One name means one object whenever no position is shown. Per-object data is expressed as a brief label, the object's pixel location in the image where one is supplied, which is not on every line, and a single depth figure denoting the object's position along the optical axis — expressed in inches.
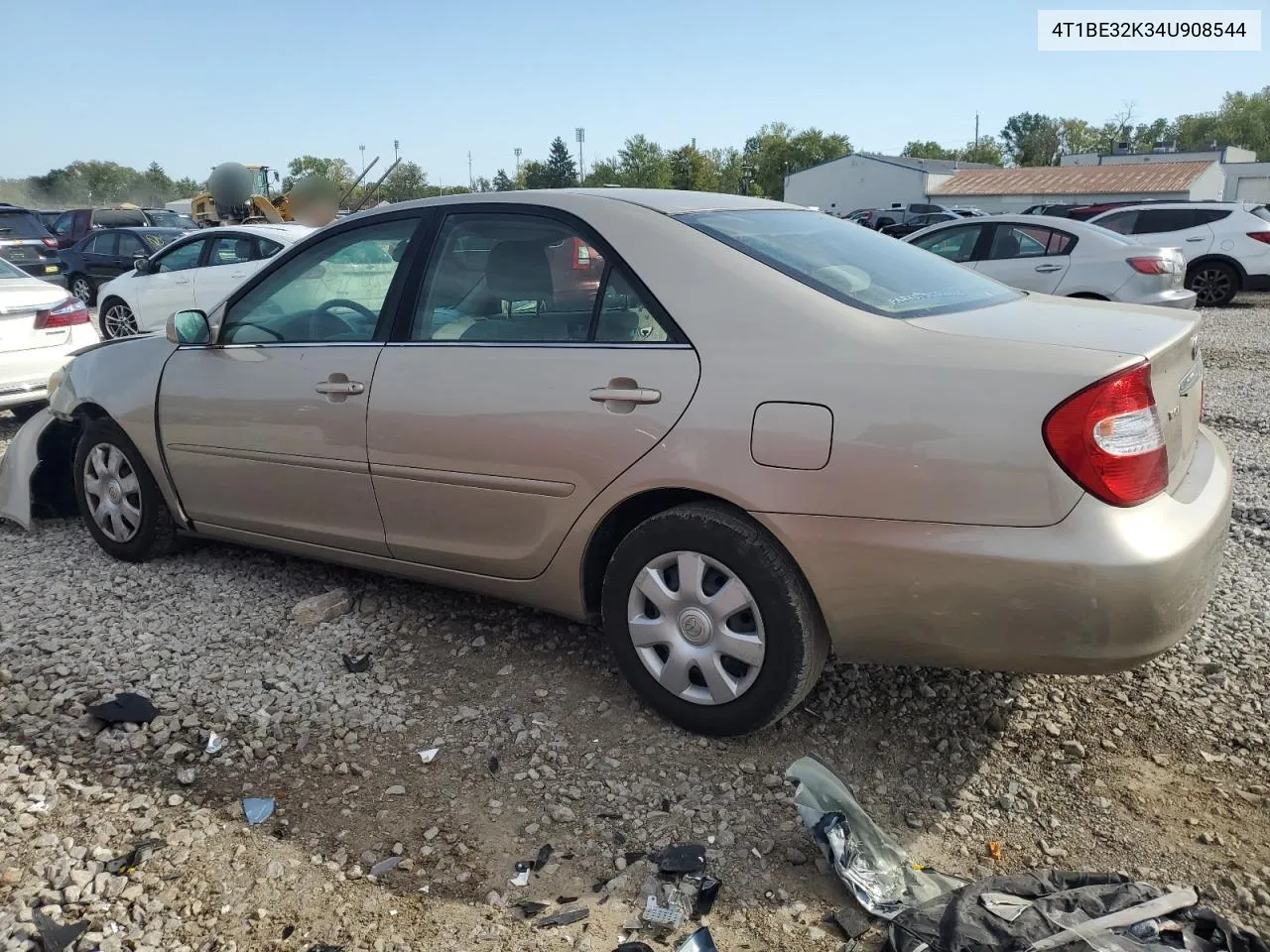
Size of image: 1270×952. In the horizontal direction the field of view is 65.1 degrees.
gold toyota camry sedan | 98.8
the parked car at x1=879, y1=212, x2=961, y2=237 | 1094.1
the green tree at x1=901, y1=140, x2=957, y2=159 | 4749.0
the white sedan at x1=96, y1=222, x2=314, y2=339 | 440.5
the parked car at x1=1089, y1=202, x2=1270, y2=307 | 586.9
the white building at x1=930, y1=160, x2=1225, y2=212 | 2089.1
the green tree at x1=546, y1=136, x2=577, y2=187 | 3371.1
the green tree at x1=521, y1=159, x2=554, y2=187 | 2955.0
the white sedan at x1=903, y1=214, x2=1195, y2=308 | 407.8
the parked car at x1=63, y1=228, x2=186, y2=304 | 666.8
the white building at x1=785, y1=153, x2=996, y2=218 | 2716.5
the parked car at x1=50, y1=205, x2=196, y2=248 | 850.1
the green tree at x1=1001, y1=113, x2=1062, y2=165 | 4133.9
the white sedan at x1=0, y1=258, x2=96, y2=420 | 291.7
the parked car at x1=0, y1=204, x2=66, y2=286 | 622.6
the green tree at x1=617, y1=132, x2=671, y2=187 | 3230.8
